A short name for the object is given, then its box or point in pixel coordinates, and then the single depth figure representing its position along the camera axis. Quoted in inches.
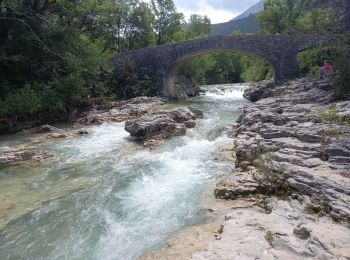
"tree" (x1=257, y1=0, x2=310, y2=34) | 1595.7
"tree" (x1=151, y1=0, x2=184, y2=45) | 1568.7
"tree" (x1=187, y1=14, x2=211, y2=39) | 2234.3
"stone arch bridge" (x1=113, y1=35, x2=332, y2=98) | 1072.8
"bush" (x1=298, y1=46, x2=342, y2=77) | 915.4
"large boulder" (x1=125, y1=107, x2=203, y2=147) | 542.6
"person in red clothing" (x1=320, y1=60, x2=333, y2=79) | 663.1
